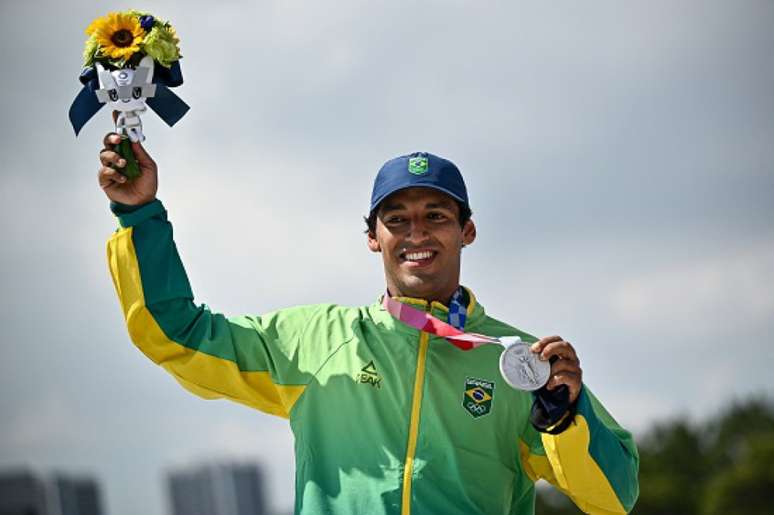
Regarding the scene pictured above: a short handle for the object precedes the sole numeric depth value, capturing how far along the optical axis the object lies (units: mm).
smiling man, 6043
